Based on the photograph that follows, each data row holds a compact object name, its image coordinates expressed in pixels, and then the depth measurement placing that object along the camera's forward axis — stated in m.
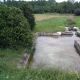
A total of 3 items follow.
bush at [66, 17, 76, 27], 13.65
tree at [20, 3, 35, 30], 10.40
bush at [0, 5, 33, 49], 6.07
